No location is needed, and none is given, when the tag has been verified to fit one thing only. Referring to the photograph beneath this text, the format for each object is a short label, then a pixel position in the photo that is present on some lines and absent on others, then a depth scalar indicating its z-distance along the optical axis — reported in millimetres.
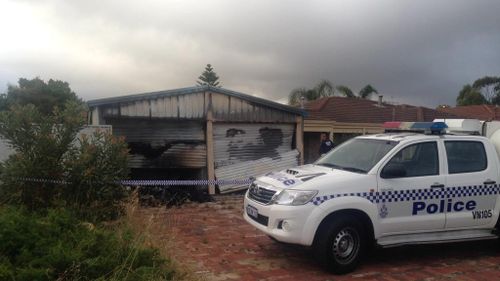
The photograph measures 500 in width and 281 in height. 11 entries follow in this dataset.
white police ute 5371
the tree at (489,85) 44781
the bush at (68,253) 3906
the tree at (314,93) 28531
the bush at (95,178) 6473
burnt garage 11250
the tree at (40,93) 20016
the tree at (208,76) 48094
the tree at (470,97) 43375
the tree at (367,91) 31688
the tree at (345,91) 29272
